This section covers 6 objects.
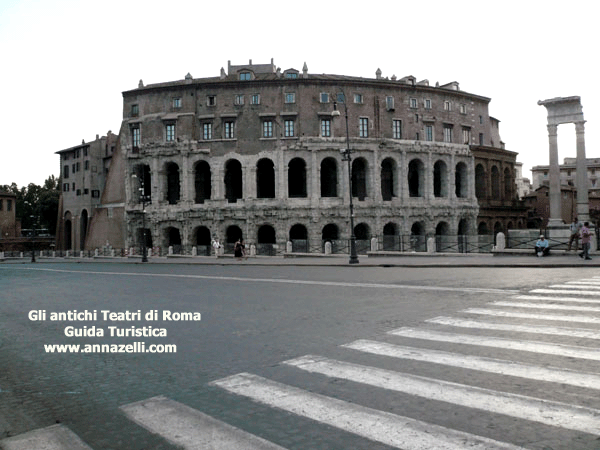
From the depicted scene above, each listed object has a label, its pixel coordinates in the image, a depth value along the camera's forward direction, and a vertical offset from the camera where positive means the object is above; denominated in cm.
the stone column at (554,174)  3045 +324
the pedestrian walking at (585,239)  1972 -49
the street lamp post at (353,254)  2423 -105
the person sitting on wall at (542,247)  2216 -85
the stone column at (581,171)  2990 +339
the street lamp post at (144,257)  3704 -146
